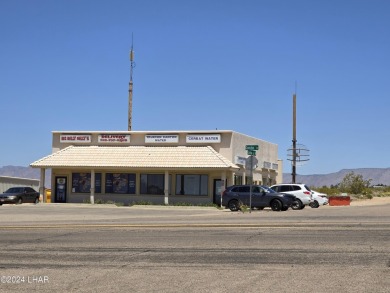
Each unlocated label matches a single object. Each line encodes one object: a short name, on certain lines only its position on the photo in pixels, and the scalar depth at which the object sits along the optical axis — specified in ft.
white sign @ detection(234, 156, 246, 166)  160.82
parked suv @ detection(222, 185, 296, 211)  118.93
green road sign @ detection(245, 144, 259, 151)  111.75
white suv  136.77
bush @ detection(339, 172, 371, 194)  254.53
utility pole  197.67
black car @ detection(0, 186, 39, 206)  166.30
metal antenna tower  240.12
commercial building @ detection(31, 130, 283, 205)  156.35
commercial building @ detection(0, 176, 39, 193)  232.73
